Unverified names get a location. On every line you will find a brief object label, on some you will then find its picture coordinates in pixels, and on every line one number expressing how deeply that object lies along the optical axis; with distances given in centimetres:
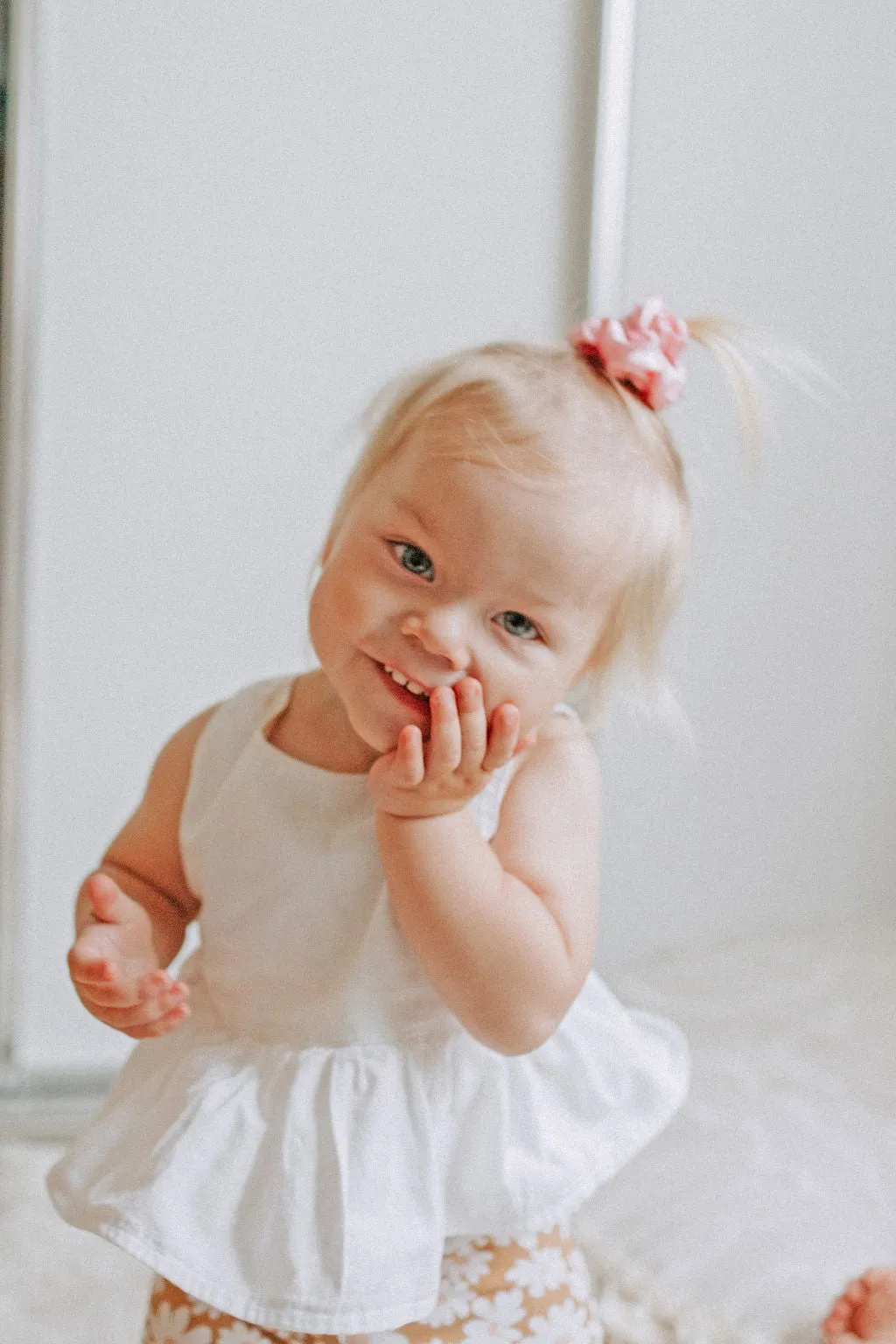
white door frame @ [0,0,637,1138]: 157
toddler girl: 87
